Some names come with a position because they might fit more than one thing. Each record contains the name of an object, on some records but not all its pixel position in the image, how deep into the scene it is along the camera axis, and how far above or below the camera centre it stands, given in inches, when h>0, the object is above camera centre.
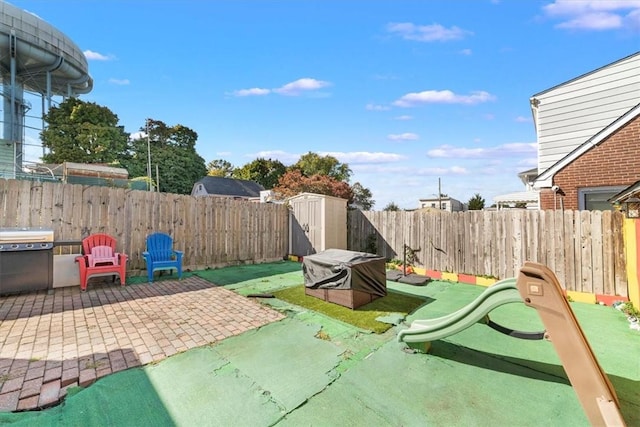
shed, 314.8 -6.6
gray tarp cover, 168.7 -34.8
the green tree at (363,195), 1360.7 +117.7
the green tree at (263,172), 1476.4 +259.7
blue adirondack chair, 231.1 -31.9
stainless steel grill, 176.2 -26.8
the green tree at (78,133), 870.4 +287.5
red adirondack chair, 199.9 -30.8
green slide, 87.0 -35.5
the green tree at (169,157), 1107.3 +268.2
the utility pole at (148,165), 1014.7 +207.6
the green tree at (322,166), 1427.2 +281.1
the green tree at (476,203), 817.5 +44.6
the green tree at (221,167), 1572.1 +308.2
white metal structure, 716.0 +461.0
